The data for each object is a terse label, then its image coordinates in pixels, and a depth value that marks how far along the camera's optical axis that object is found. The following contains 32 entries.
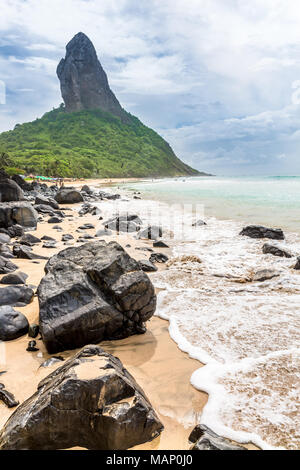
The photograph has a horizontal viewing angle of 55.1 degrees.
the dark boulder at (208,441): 2.37
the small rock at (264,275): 7.11
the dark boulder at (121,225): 13.05
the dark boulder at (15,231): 10.40
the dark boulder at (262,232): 12.15
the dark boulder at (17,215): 10.96
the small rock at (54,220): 13.71
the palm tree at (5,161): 57.03
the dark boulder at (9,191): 13.65
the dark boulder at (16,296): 4.96
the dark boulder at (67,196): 23.67
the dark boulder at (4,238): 8.97
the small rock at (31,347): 3.91
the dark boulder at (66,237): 10.23
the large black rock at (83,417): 2.35
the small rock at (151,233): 11.87
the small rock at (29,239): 9.14
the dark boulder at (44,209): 16.36
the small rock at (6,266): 6.41
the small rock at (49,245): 9.06
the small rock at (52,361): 3.64
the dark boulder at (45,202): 18.39
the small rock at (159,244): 10.39
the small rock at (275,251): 9.24
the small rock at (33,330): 4.23
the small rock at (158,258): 8.59
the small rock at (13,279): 5.81
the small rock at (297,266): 7.82
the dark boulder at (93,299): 3.96
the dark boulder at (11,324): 4.12
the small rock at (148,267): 7.64
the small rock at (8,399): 2.95
